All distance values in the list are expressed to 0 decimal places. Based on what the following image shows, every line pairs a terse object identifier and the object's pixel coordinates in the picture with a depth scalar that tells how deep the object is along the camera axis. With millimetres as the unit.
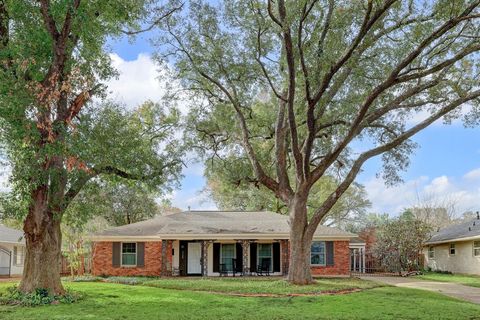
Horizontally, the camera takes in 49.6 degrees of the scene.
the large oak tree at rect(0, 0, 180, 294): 11613
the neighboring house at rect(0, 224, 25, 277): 26875
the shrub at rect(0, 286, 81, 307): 14172
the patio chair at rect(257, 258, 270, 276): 24442
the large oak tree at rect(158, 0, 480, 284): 15414
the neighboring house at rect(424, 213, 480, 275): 28562
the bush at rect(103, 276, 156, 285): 21219
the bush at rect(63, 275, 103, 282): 22406
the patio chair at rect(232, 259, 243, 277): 24469
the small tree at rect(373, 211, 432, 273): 29906
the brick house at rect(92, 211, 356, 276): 24516
